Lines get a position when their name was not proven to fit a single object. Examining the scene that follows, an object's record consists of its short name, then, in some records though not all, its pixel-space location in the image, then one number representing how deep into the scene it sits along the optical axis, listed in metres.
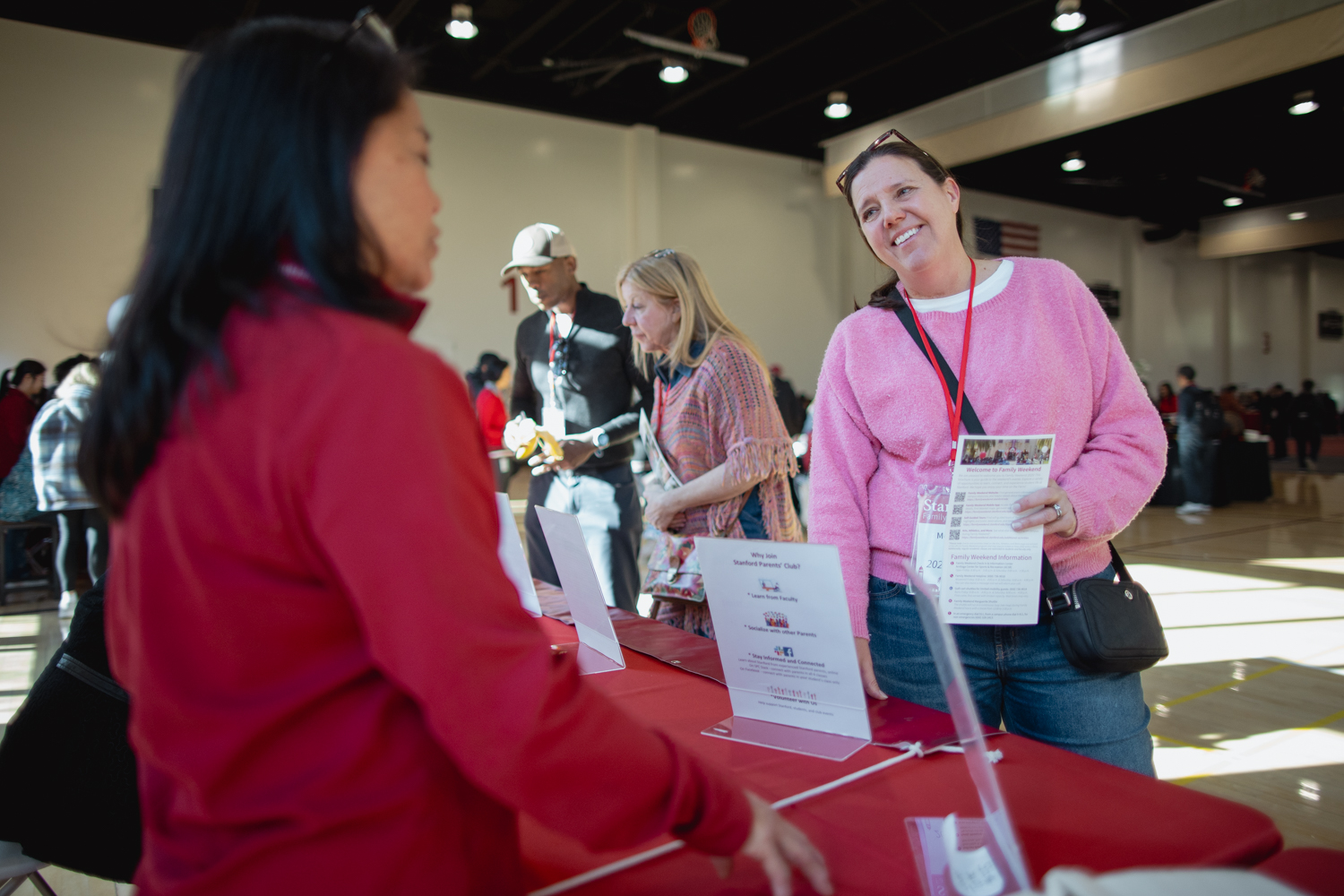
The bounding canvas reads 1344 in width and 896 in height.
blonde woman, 1.94
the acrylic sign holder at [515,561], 1.48
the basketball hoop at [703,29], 8.08
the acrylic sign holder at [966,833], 0.66
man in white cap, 2.66
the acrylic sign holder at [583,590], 1.44
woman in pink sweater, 1.27
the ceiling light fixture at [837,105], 10.34
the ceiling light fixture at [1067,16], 7.27
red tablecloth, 0.81
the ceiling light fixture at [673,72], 8.40
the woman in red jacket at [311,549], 0.53
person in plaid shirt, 4.82
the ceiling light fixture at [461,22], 7.56
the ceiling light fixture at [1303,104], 9.24
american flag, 13.73
